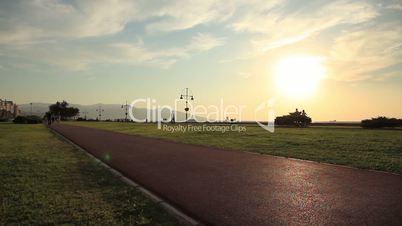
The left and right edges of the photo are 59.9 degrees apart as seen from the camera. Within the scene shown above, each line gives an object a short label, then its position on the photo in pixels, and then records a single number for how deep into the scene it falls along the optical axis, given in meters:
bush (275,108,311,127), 50.89
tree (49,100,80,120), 135.05
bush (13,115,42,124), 71.00
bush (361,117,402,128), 39.03
